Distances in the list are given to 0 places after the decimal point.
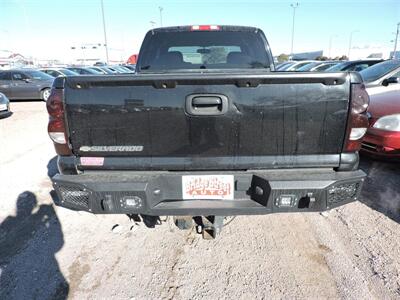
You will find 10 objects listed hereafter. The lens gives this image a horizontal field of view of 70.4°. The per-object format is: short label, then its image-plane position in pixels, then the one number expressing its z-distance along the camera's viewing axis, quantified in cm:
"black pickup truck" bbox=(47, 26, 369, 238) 205
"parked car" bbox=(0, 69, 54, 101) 1331
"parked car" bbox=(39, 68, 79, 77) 1592
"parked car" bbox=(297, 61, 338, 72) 1538
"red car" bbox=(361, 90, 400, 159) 367
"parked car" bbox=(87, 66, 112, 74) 2105
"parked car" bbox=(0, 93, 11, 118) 919
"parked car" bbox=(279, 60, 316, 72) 1931
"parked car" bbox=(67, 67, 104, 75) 1894
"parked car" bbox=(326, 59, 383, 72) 1012
